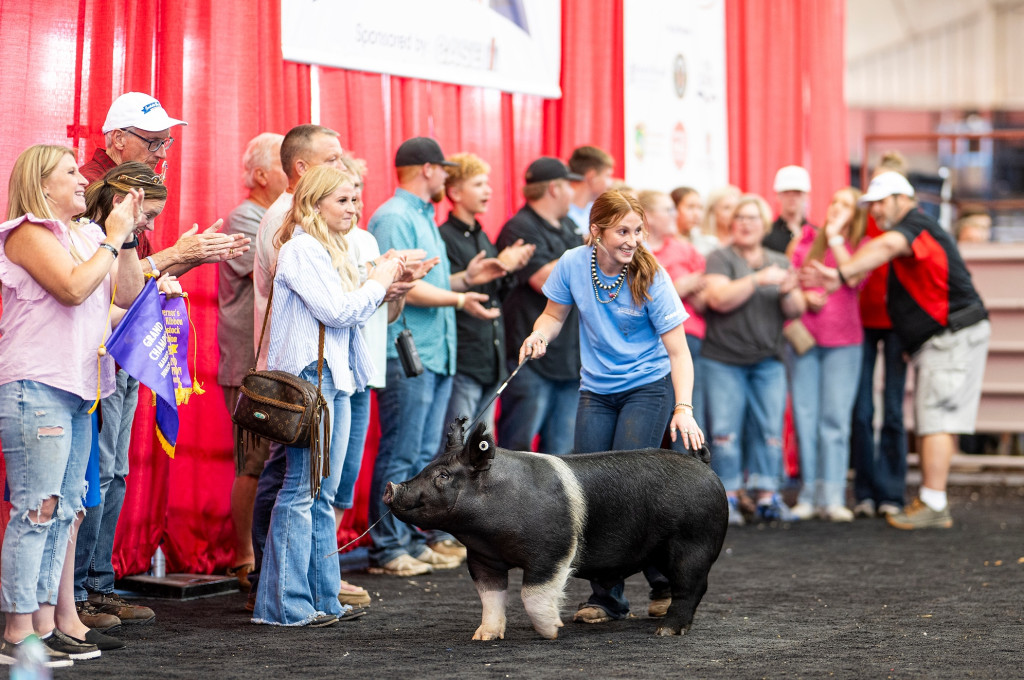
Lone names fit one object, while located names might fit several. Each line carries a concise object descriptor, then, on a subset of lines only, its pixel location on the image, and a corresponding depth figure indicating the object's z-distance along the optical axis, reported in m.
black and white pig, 7.09
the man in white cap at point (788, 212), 13.94
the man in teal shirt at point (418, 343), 9.91
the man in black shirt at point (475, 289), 10.84
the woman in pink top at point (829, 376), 12.98
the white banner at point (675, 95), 14.79
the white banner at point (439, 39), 10.45
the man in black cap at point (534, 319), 11.28
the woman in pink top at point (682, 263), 12.03
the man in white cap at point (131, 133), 7.97
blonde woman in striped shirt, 7.47
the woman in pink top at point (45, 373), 6.40
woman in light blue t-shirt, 7.74
